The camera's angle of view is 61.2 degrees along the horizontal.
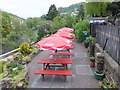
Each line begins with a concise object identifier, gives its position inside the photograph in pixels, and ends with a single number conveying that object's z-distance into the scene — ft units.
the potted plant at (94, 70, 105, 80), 14.28
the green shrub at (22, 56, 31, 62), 22.26
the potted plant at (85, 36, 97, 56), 22.67
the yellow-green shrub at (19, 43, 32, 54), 26.50
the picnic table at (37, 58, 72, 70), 16.54
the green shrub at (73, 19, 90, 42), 34.65
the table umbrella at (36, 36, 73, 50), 14.69
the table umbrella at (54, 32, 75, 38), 27.97
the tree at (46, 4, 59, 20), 109.60
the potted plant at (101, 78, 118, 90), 10.77
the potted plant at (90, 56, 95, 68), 18.26
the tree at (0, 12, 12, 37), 63.27
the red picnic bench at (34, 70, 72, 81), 14.29
